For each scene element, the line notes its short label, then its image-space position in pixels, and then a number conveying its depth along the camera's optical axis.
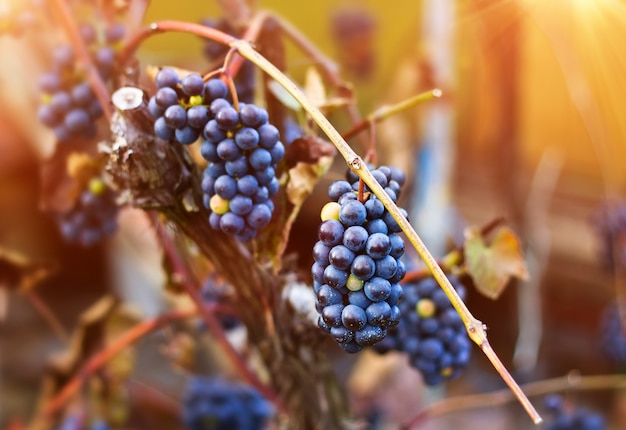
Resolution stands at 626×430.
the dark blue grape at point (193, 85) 0.84
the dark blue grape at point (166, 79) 0.85
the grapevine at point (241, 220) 0.79
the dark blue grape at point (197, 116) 0.84
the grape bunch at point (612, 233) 1.51
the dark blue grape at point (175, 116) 0.84
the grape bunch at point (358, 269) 0.78
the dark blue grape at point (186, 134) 0.85
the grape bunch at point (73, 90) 1.00
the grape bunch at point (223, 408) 1.32
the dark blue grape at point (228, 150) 0.83
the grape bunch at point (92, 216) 1.04
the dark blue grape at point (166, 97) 0.85
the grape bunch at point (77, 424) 1.22
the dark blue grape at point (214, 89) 0.85
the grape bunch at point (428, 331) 0.99
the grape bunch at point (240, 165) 0.83
